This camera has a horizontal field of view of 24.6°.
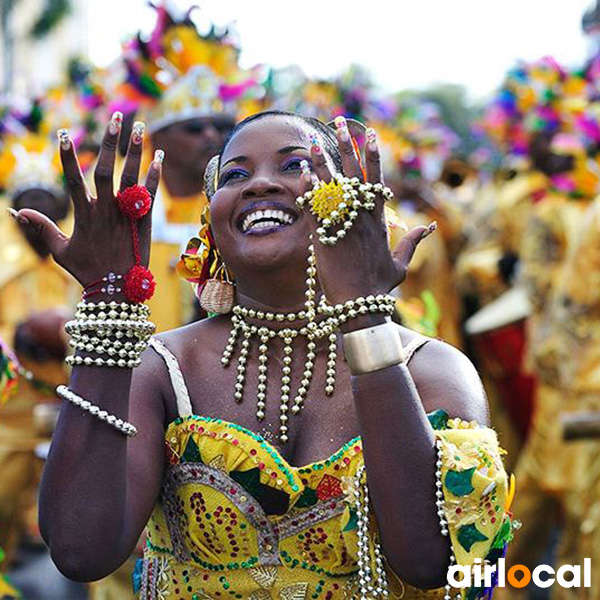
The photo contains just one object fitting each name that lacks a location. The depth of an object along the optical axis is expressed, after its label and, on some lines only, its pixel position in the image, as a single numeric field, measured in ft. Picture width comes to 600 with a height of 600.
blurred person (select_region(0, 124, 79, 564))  21.62
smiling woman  7.69
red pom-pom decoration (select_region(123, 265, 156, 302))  7.96
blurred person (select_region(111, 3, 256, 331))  18.56
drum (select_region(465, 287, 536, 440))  28.07
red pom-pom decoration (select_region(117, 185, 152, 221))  7.88
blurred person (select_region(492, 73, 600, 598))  22.34
